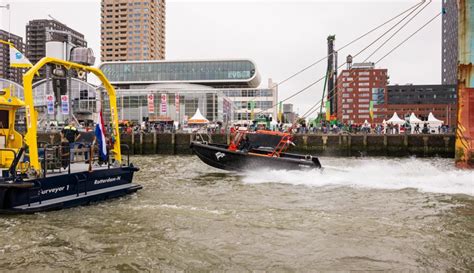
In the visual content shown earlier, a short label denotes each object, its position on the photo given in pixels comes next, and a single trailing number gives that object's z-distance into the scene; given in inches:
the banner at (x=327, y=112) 2001.6
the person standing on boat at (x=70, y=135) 445.0
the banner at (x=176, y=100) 2066.6
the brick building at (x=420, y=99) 5132.9
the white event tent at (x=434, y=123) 1849.8
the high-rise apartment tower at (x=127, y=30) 5629.9
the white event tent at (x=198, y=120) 1747.0
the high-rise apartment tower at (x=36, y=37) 4504.7
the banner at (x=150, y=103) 1899.6
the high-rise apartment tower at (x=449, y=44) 5851.4
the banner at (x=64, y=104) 1648.0
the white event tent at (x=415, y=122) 1899.9
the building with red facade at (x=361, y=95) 5762.8
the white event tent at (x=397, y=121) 1921.3
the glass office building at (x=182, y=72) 3646.7
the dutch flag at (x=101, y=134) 430.9
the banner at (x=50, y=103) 1538.4
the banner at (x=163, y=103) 1846.2
